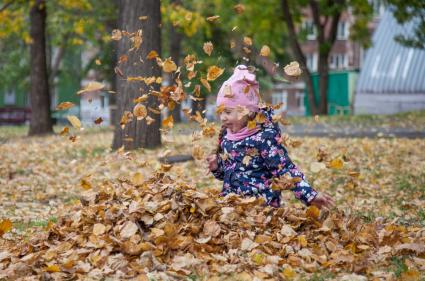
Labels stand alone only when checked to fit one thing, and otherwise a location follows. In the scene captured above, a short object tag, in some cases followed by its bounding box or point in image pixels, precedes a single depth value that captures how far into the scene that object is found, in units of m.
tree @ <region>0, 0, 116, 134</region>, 24.92
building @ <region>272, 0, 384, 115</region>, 75.31
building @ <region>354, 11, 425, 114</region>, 44.94
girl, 6.25
